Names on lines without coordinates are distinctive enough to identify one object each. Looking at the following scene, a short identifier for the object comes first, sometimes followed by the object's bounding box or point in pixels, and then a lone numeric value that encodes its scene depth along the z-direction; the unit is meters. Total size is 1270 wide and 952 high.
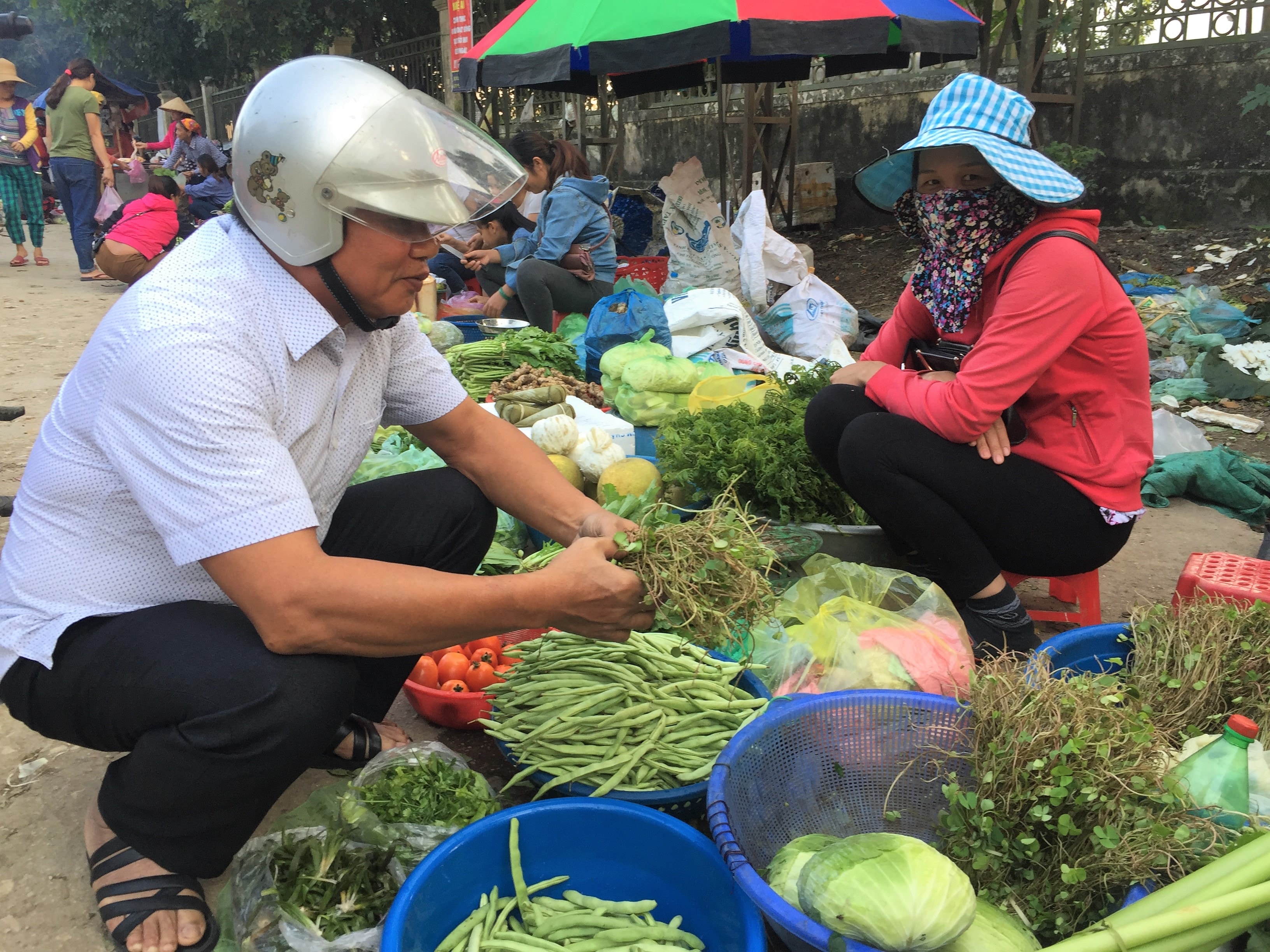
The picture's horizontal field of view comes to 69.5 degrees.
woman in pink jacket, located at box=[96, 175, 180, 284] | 7.33
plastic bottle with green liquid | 1.60
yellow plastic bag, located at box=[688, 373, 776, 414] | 3.97
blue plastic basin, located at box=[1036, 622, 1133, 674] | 2.21
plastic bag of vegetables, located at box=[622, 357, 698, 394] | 4.37
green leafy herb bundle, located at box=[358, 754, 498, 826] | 1.96
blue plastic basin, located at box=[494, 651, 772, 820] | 1.94
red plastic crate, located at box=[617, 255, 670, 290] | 7.21
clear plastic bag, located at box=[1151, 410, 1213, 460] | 4.36
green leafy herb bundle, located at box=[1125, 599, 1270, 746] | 1.93
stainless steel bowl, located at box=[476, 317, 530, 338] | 5.98
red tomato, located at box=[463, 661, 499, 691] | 2.59
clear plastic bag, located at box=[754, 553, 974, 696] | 2.26
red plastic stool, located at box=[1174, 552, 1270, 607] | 2.31
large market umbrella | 5.35
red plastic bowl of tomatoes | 2.48
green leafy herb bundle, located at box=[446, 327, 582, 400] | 5.25
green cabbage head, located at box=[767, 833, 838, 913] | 1.63
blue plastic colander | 1.85
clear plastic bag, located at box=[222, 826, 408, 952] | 1.66
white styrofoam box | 4.09
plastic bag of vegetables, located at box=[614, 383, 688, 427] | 4.39
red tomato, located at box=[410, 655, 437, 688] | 2.61
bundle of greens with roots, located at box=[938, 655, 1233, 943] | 1.53
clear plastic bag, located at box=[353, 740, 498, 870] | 1.87
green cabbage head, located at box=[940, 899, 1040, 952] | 1.49
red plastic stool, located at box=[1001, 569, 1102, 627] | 2.82
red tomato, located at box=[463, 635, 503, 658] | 2.74
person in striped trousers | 9.91
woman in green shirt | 9.89
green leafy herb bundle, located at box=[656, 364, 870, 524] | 3.02
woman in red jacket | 2.36
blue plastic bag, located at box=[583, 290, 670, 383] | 4.99
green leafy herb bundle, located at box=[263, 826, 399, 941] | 1.73
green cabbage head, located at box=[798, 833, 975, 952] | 1.40
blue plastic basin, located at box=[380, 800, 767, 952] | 1.65
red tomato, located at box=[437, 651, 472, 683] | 2.60
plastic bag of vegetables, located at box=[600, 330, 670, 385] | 4.54
